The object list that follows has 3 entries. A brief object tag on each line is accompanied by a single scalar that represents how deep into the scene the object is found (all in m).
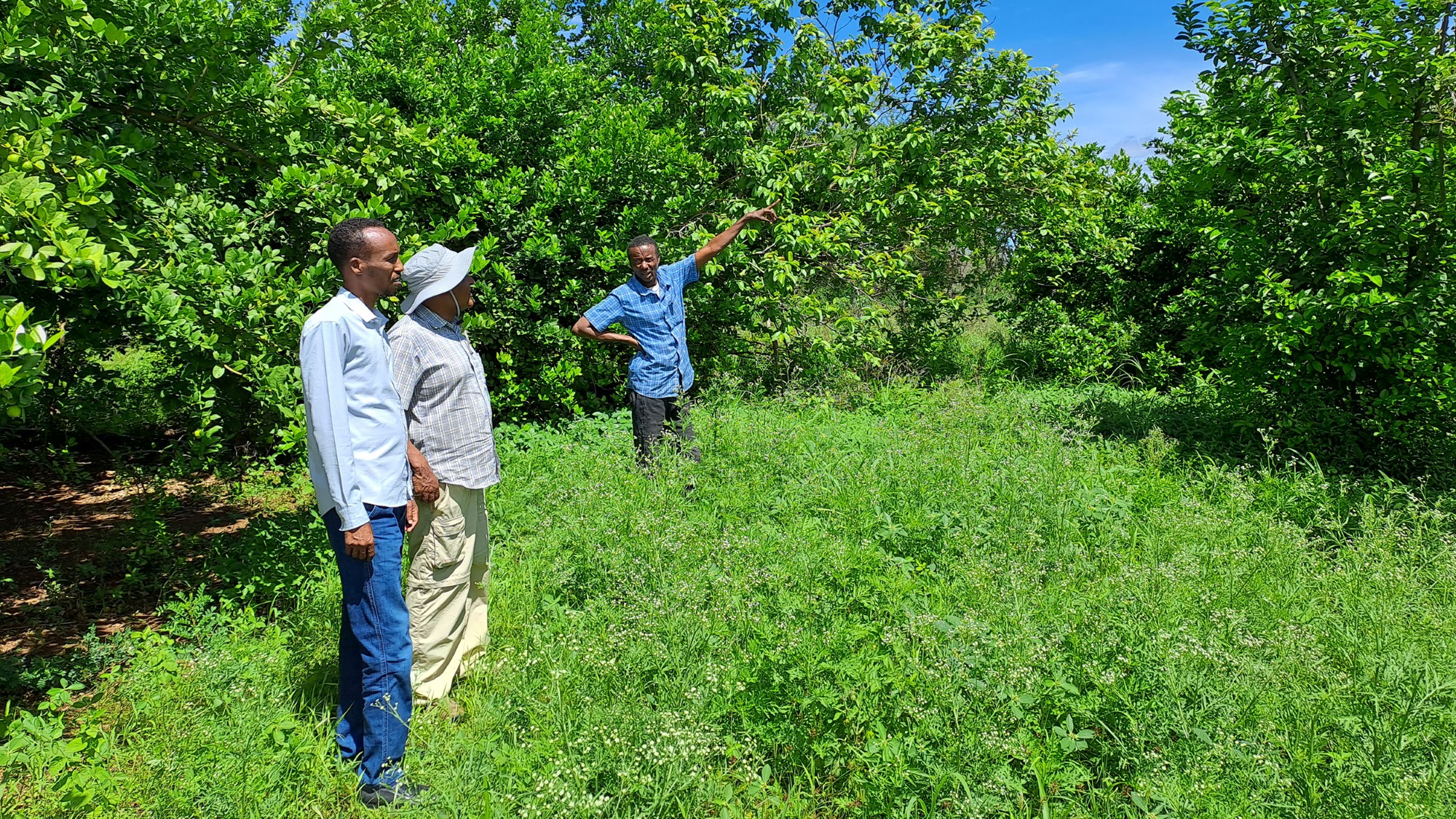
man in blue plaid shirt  5.56
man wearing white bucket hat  3.34
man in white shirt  2.73
